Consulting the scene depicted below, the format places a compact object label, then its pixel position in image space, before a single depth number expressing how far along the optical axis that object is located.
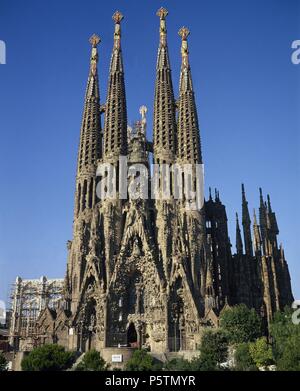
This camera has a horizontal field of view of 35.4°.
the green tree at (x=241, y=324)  43.56
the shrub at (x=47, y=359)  35.91
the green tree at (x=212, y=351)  34.31
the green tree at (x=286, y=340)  28.48
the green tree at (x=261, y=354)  36.28
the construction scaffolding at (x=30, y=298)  77.19
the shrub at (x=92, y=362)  35.16
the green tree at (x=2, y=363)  38.68
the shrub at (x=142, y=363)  34.94
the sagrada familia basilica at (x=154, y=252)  51.91
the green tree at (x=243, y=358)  35.34
